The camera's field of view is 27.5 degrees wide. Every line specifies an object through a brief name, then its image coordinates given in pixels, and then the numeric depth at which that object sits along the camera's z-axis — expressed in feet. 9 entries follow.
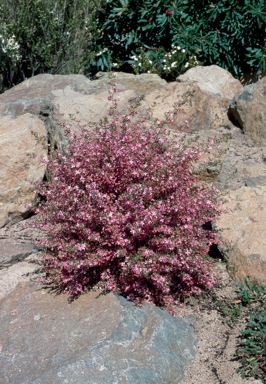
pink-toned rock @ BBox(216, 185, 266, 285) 13.53
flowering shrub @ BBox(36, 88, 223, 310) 12.36
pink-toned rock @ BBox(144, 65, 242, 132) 19.38
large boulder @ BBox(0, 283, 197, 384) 10.60
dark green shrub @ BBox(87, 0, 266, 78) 23.71
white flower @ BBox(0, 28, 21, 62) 22.70
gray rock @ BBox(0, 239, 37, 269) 13.80
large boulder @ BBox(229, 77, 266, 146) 19.16
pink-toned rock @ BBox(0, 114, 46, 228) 16.19
